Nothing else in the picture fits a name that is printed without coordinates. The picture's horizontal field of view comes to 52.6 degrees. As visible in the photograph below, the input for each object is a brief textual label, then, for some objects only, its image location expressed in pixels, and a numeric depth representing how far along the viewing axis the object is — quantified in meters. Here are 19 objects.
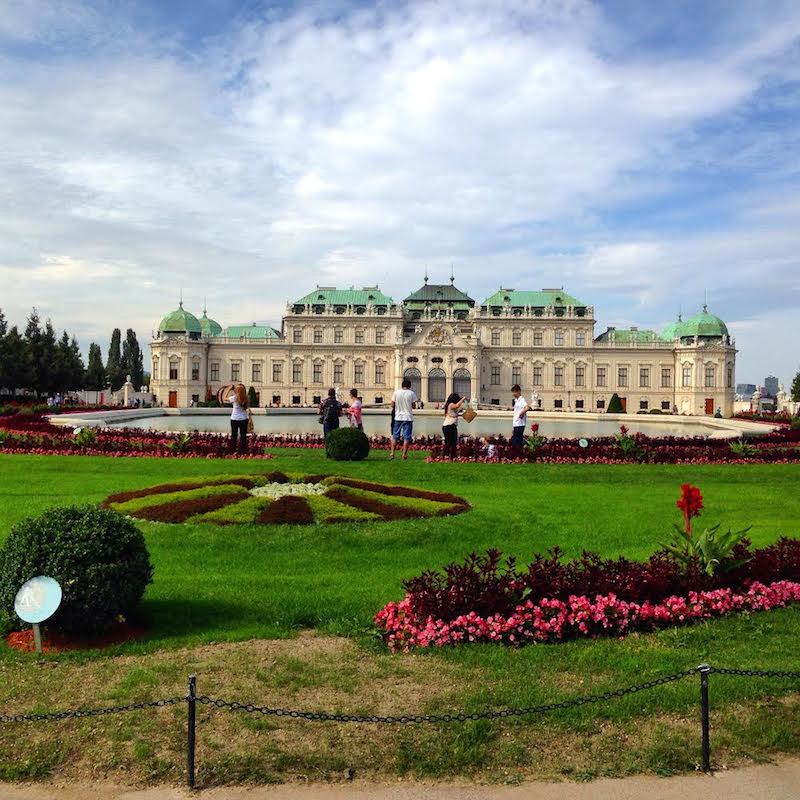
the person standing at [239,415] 21.02
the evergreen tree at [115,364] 94.12
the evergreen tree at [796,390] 76.46
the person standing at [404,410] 21.09
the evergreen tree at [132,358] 101.31
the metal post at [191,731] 5.22
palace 85.44
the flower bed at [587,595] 7.71
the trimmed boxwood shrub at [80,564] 7.38
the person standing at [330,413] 22.53
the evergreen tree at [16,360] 62.17
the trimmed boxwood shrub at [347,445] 20.83
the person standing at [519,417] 20.82
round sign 6.88
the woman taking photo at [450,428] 20.97
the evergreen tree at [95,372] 84.35
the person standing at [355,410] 24.00
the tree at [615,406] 72.81
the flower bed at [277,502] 12.66
